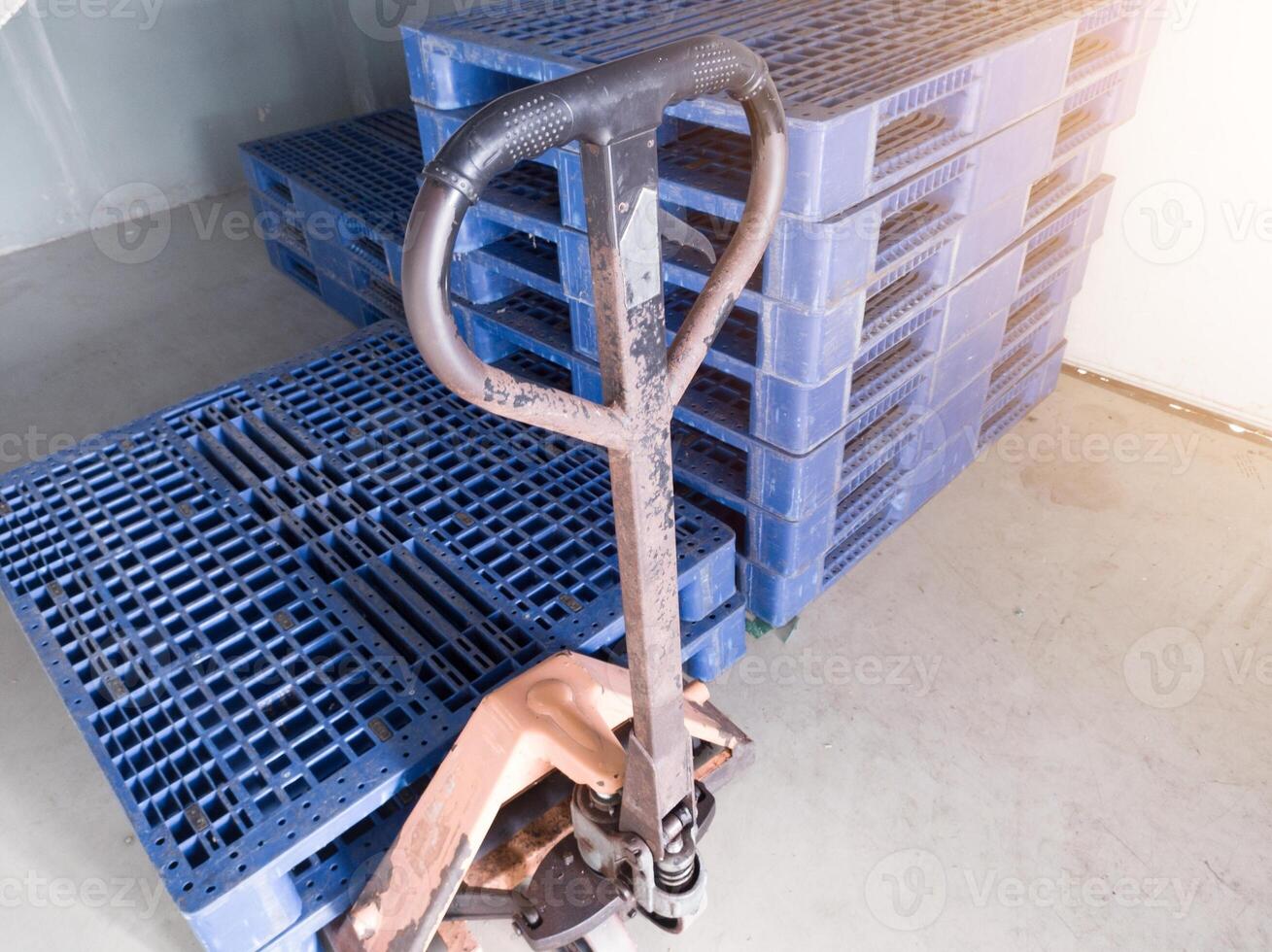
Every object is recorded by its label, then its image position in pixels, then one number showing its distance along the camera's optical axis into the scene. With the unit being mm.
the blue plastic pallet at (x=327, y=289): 3934
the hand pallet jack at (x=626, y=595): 931
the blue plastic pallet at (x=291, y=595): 1726
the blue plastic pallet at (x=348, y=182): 3578
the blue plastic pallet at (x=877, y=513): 2545
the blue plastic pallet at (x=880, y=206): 1962
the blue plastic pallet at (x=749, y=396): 2318
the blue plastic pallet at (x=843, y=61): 1885
